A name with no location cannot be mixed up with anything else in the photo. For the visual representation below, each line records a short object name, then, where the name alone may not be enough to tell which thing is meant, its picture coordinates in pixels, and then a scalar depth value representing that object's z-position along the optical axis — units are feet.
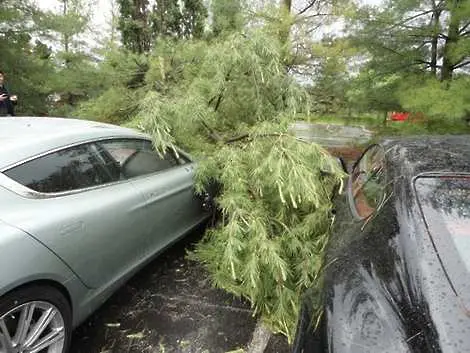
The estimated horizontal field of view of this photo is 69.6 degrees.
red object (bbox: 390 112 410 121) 17.65
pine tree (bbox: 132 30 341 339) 7.58
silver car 5.45
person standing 18.26
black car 3.52
